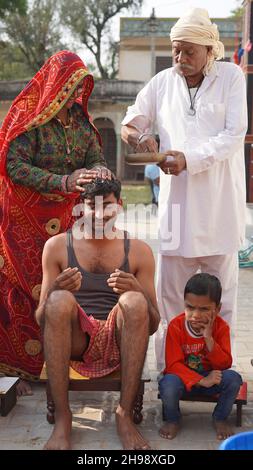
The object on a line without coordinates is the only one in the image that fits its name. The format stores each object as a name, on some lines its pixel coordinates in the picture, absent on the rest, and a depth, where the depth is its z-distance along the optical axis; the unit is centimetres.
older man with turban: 356
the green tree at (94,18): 3247
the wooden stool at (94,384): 321
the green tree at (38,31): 3206
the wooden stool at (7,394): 346
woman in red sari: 369
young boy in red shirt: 330
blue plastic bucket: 220
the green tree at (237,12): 3056
